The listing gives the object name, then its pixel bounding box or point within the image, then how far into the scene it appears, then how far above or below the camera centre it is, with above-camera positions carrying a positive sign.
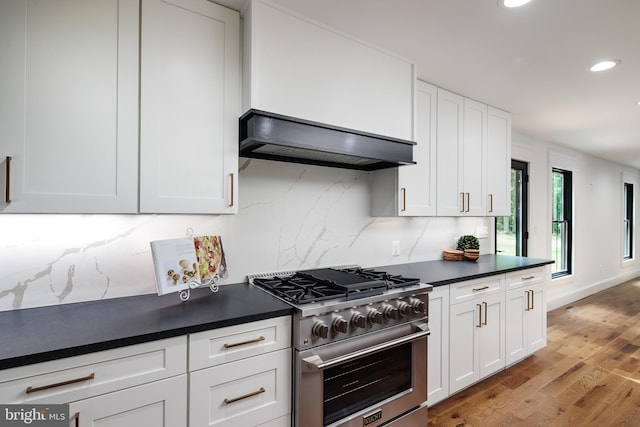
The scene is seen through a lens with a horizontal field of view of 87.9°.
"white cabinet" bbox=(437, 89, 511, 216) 2.76 +0.54
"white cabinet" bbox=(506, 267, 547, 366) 2.77 -0.84
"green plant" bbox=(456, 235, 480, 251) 3.16 -0.24
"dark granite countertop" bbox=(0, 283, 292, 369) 1.12 -0.43
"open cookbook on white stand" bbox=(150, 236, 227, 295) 1.62 -0.24
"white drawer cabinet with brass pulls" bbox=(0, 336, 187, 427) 1.07 -0.59
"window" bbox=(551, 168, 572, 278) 5.15 -0.01
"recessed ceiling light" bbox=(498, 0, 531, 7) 1.63 +1.07
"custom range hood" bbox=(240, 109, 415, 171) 1.69 +0.42
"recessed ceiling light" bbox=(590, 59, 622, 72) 2.25 +1.07
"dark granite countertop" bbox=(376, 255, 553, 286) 2.32 -0.41
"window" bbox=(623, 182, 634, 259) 7.13 -0.12
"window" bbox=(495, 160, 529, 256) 4.17 +0.05
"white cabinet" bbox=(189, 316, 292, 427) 1.36 -0.69
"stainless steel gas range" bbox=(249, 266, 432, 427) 1.57 -0.67
